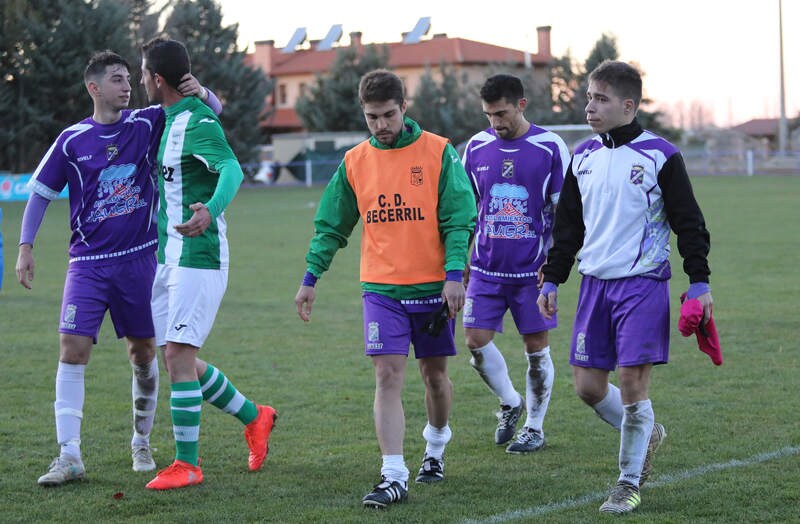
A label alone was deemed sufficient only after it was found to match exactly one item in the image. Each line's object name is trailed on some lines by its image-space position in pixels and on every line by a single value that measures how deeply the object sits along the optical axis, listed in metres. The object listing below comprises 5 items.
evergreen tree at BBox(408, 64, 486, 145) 59.38
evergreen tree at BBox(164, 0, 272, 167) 52.72
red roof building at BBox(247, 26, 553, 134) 79.12
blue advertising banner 37.44
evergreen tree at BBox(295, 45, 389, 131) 60.36
